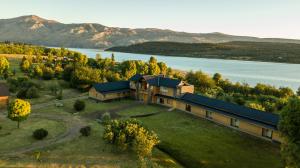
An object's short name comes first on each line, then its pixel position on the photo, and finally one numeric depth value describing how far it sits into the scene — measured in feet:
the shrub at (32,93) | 200.53
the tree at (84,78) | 246.47
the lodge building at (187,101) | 136.56
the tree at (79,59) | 384.60
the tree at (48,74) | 294.25
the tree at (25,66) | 327.26
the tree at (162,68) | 361.51
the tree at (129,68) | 307.60
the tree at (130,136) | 102.63
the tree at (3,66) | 275.80
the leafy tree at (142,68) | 327.67
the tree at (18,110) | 127.54
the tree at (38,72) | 293.23
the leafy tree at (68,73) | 287.07
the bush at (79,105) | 173.31
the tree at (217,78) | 317.40
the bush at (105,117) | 151.28
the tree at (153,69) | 330.54
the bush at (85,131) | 125.66
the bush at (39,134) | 119.65
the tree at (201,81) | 285.02
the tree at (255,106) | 170.51
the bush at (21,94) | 202.07
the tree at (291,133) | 79.71
